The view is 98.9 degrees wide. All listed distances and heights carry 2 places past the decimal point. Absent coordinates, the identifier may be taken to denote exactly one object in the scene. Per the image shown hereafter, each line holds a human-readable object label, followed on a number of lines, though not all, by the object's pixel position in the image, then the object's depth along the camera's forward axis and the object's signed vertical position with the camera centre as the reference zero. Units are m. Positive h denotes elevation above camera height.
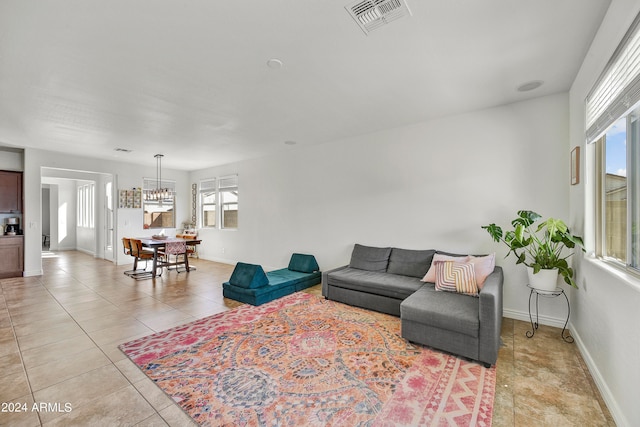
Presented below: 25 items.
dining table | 5.66 -0.71
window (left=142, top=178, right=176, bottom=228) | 7.66 +0.12
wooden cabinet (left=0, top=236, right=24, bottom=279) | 5.45 -0.90
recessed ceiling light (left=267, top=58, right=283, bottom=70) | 2.50 +1.37
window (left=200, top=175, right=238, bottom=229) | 7.31 +0.24
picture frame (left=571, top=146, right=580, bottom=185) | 2.80 +0.47
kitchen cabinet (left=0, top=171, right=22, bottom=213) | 5.45 +0.40
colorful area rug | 1.81 -1.34
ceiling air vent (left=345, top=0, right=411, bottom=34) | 1.84 +1.39
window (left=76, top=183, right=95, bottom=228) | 8.77 +0.22
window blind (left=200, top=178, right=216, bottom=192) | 7.80 +0.77
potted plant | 2.73 -0.39
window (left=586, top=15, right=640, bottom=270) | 1.76 +0.45
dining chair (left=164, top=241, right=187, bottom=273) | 5.76 -0.80
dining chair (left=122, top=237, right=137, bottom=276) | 6.18 -0.81
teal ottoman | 4.00 -1.16
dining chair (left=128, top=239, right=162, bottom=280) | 5.91 -0.94
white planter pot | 2.84 -0.72
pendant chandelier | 6.45 +0.50
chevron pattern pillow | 3.04 -0.77
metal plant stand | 2.86 -1.24
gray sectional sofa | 2.37 -0.96
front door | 7.53 -0.29
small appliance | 5.57 -0.32
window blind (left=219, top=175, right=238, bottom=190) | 7.15 +0.77
